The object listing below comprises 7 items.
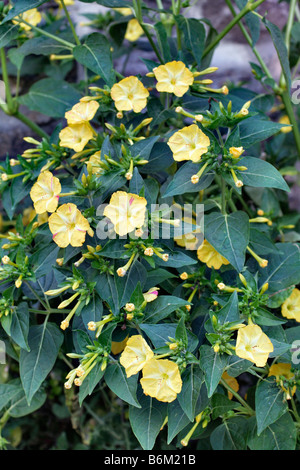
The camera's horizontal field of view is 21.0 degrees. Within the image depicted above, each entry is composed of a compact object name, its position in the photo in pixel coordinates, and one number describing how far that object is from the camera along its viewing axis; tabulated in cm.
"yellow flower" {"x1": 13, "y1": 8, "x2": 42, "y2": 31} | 72
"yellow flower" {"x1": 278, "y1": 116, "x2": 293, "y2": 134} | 79
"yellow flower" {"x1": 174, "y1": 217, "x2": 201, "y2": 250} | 62
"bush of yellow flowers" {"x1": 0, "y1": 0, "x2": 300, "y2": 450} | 56
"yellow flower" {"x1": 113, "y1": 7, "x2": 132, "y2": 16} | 79
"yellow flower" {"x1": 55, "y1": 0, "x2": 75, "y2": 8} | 79
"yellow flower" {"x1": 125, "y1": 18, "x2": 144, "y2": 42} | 80
